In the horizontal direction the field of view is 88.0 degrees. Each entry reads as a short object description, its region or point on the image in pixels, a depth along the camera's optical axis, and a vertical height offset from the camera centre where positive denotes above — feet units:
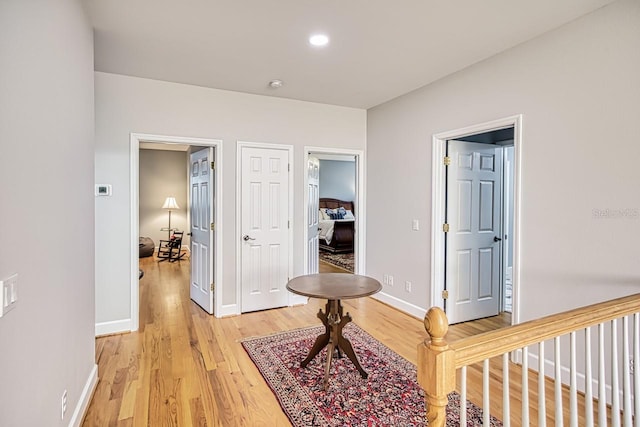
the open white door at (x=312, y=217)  14.57 -0.34
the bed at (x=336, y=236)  25.40 -2.02
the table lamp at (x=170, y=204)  25.55 +0.35
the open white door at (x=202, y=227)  12.73 -0.77
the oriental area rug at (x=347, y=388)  6.67 -4.14
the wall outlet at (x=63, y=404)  5.45 -3.29
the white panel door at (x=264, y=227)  12.85 -0.72
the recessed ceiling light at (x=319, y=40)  8.43 +4.42
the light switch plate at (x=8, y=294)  3.54 -0.97
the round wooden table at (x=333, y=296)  7.83 -2.01
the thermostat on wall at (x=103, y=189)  10.61 +0.59
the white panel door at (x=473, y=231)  11.81 -0.74
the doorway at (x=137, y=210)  11.04 -0.05
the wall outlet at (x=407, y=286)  12.84 -2.95
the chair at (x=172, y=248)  23.92 -3.05
